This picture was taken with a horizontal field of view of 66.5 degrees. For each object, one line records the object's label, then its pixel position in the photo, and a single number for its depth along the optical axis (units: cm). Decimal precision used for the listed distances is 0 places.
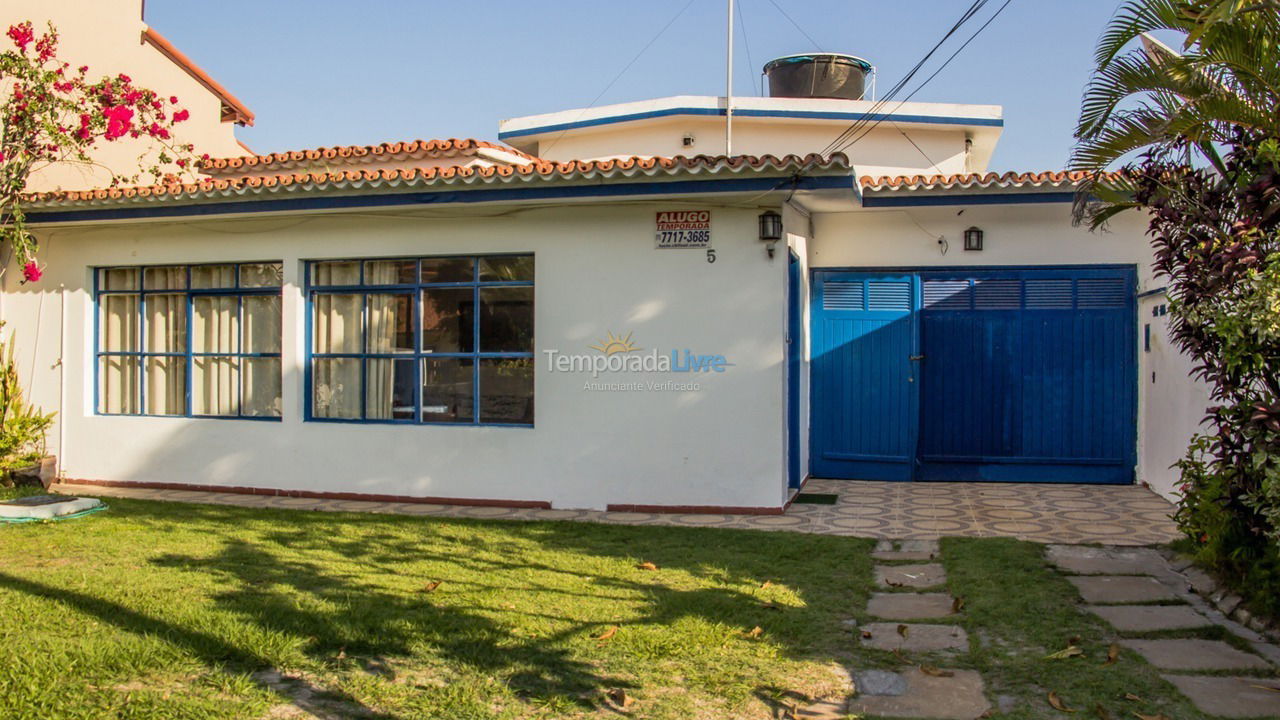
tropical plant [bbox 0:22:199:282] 852
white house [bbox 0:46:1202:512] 811
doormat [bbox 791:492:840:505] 869
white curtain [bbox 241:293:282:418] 940
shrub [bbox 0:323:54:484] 936
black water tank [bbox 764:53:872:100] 1571
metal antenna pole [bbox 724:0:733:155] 1358
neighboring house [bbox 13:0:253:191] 1052
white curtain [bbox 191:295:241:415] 956
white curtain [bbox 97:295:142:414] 998
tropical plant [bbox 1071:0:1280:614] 450
